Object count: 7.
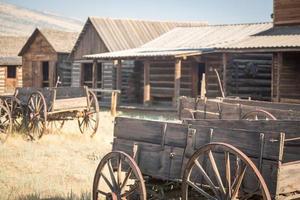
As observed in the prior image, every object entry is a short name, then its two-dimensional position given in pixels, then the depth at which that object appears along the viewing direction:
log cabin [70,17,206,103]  25.86
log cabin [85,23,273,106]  20.81
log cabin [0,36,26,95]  35.09
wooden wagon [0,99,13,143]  11.88
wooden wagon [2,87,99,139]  12.37
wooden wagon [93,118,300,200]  4.33
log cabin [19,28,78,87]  30.84
